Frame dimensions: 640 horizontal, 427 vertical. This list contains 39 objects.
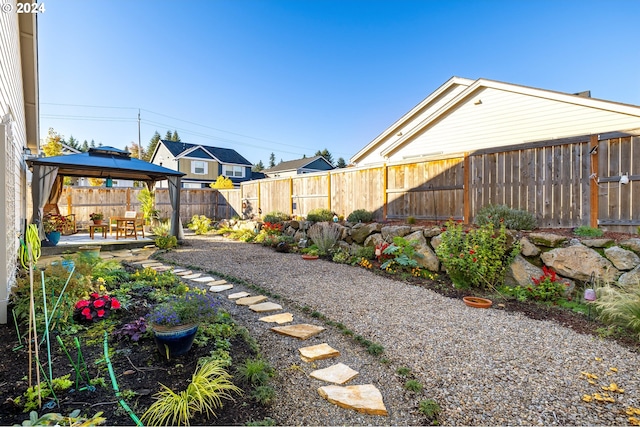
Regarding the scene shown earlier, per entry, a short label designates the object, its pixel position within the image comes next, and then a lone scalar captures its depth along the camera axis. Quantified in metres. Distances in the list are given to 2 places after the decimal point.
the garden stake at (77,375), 1.90
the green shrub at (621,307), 3.11
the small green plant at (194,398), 1.66
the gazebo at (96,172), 7.66
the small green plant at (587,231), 4.51
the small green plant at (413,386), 2.21
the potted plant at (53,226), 8.16
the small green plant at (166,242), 8.74
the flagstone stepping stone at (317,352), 2.66
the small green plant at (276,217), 10.37
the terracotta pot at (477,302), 3.96
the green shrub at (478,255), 4.55
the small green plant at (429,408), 1.96
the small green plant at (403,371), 2.42
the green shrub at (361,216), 7.83
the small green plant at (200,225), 12.75
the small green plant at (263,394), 1.94
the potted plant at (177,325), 2.29
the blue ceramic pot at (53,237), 8.10
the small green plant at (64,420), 1.40
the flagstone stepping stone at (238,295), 4.36
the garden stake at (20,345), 2.45
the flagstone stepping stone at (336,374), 2.34
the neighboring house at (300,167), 30.53
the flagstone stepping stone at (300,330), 3.09
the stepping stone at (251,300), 4.11
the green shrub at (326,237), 7.33
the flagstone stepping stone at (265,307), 3.83
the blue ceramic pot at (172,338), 2.28
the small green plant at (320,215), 8.69
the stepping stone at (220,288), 4.68
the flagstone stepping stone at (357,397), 1.99
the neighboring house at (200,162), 26.27
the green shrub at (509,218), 5.19
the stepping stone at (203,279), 5.25
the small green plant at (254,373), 2.12
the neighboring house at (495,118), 8.24
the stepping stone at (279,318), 3.49
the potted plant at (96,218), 10.80
